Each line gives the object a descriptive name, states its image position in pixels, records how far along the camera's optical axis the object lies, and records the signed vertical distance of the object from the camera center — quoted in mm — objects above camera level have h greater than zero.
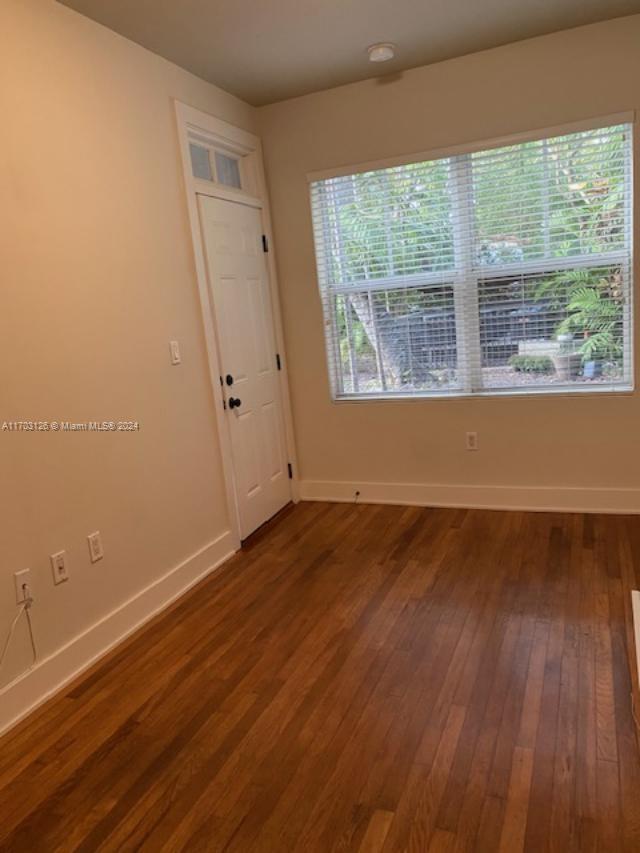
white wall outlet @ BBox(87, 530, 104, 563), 2555 -864
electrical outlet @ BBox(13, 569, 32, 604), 2209 -851
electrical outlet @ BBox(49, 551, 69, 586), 2367 -867
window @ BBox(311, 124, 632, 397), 3342 +223
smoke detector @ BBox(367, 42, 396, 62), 3110 +1381
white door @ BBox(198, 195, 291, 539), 3479 -153
